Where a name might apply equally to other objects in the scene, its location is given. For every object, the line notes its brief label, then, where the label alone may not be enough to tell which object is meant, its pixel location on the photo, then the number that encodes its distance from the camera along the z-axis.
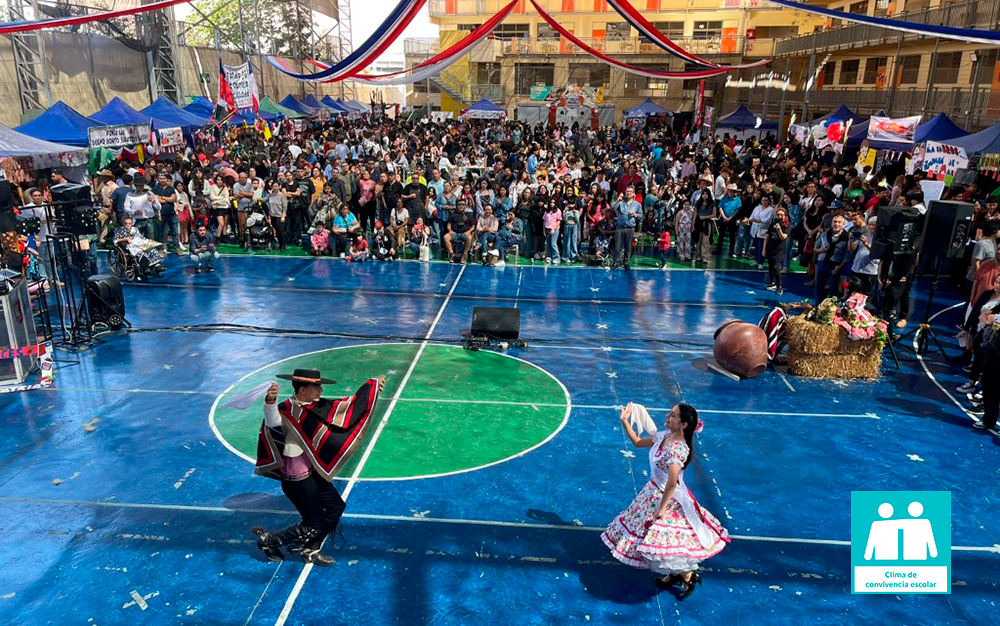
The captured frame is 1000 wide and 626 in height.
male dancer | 5.73
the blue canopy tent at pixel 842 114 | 25.97
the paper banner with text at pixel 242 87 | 24.14
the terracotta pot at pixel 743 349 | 10.47
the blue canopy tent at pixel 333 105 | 43.91
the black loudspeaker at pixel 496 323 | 11.84
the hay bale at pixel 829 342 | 10.56
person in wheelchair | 15.21
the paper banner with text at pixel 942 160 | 16.19
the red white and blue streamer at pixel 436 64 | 23.08
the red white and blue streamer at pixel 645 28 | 18.03
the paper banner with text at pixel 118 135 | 19.47
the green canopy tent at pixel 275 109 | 33.88
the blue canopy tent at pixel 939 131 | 19.44
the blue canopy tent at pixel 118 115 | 21.69
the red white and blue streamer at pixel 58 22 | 13.57
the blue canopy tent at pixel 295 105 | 37.97
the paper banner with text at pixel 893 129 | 19.86
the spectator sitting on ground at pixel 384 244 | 17.84
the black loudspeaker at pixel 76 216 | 11.57
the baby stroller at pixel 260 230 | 18.58
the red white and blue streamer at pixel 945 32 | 10.98
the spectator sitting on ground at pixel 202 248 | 16.47
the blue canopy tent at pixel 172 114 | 25.47
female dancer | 5.50
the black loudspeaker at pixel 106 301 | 11.84
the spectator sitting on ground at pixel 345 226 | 17.98
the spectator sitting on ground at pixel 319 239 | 18.05
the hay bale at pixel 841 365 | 10.68
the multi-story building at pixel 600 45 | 52.31
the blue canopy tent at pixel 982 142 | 16.45
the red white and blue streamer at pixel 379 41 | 16.28
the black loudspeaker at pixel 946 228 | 10.92
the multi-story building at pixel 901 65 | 23.80
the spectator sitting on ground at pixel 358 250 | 17.78
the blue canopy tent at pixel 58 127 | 19.73
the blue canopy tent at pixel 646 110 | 37.80
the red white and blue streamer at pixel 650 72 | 24.91
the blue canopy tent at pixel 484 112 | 32.56
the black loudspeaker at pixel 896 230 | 11.06
